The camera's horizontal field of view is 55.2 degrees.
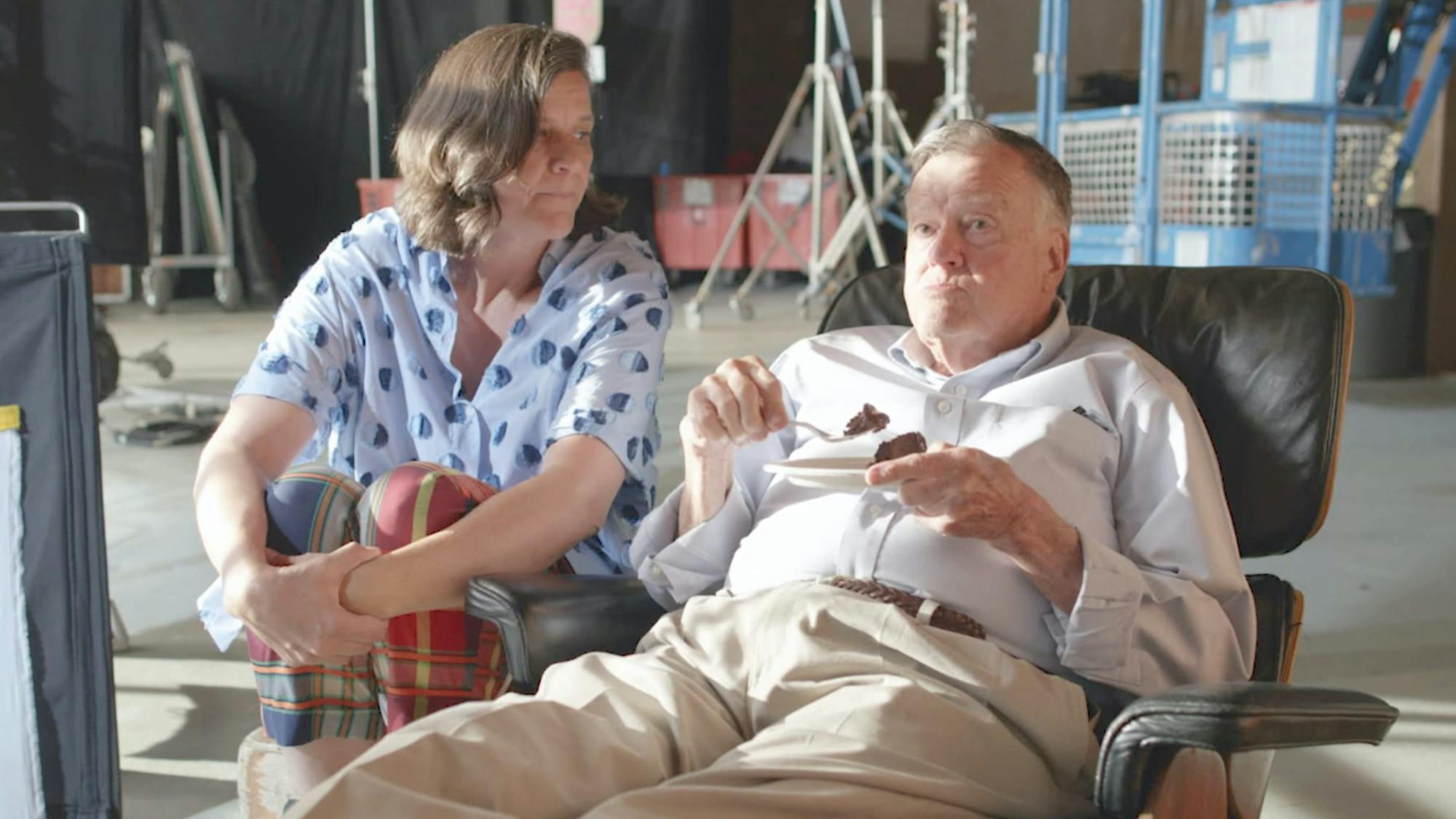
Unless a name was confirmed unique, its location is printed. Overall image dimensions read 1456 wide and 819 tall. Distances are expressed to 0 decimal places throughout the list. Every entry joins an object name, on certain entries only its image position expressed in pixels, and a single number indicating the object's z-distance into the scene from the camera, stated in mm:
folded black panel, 1614
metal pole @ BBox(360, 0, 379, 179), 8180
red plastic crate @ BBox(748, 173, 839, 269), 8461
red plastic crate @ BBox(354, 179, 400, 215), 7918
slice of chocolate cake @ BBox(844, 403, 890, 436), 1495
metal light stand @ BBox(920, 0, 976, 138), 6445
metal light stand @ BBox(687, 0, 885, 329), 7070
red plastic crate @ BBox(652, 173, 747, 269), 9109
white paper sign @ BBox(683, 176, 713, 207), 9156
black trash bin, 6016
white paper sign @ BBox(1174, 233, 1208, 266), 5395
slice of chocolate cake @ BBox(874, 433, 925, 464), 1386
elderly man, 1151
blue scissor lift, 5289
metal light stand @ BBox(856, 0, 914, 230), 6977
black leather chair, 1419
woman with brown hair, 1518
